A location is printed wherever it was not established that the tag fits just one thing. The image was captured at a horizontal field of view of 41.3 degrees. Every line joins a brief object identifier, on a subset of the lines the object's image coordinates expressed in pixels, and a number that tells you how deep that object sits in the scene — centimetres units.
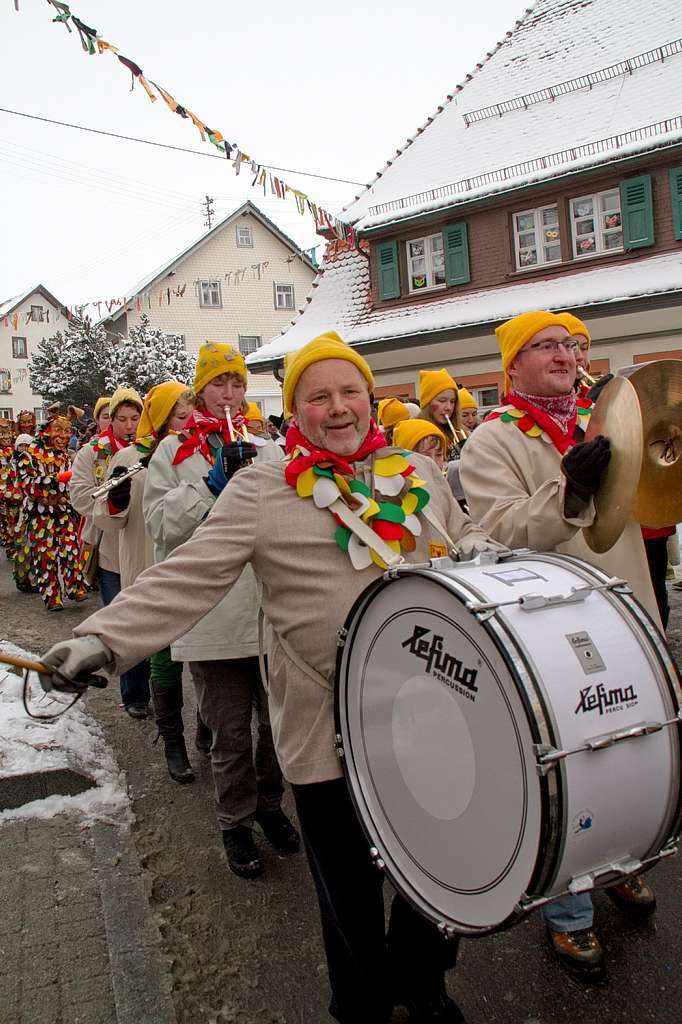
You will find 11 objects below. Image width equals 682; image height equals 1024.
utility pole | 4388
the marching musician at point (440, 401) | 670
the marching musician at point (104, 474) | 607
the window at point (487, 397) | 1823
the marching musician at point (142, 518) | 453
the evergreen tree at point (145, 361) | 3114
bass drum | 178
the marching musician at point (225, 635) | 347
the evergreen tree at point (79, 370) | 3222
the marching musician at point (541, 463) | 275
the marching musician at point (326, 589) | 231
